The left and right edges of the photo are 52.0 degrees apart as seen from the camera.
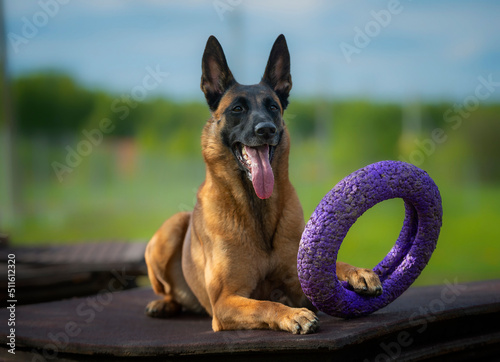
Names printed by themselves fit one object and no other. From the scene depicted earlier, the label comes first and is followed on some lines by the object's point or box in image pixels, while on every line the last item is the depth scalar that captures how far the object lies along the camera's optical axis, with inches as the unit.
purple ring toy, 115.2
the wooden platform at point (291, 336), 110.4
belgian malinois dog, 128.2
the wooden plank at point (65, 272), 247.9
